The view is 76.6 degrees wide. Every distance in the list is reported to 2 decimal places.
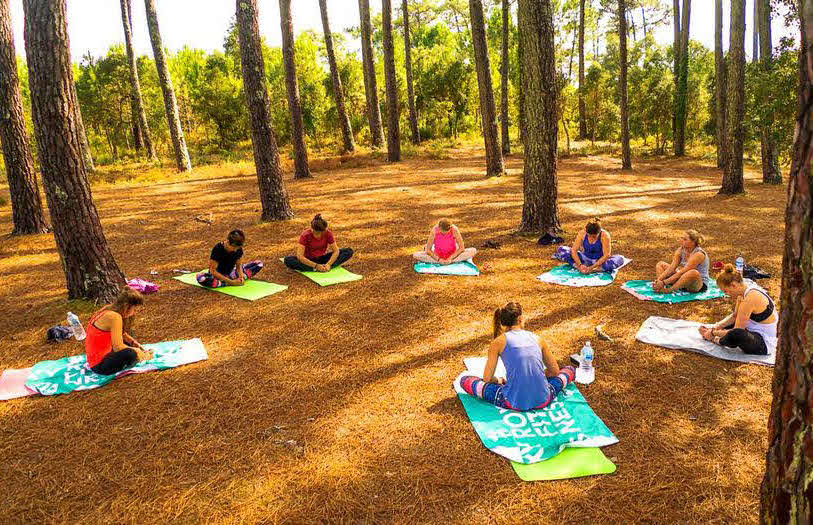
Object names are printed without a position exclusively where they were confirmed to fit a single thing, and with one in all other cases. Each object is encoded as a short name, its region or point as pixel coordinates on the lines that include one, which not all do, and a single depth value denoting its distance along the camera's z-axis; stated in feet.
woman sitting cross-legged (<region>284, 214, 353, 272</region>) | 30.45
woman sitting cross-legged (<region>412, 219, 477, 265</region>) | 31.37
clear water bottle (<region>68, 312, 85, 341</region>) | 21.89
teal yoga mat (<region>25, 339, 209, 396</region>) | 17.84
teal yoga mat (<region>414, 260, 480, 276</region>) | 29.96
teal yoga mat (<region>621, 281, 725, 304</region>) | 24.79
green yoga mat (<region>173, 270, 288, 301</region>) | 26.81
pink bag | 26.99
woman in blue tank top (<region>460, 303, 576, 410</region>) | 15.66
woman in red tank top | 18.21
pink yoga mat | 17.47
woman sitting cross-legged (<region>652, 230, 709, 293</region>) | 24.98
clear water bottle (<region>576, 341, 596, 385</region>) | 17.80
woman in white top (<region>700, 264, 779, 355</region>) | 18.72
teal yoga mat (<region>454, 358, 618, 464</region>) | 14.16
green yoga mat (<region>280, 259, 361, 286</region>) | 28.66
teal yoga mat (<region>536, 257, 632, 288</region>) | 27.69
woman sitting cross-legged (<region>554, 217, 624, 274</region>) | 29.25
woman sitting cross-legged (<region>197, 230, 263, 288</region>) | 27.50
